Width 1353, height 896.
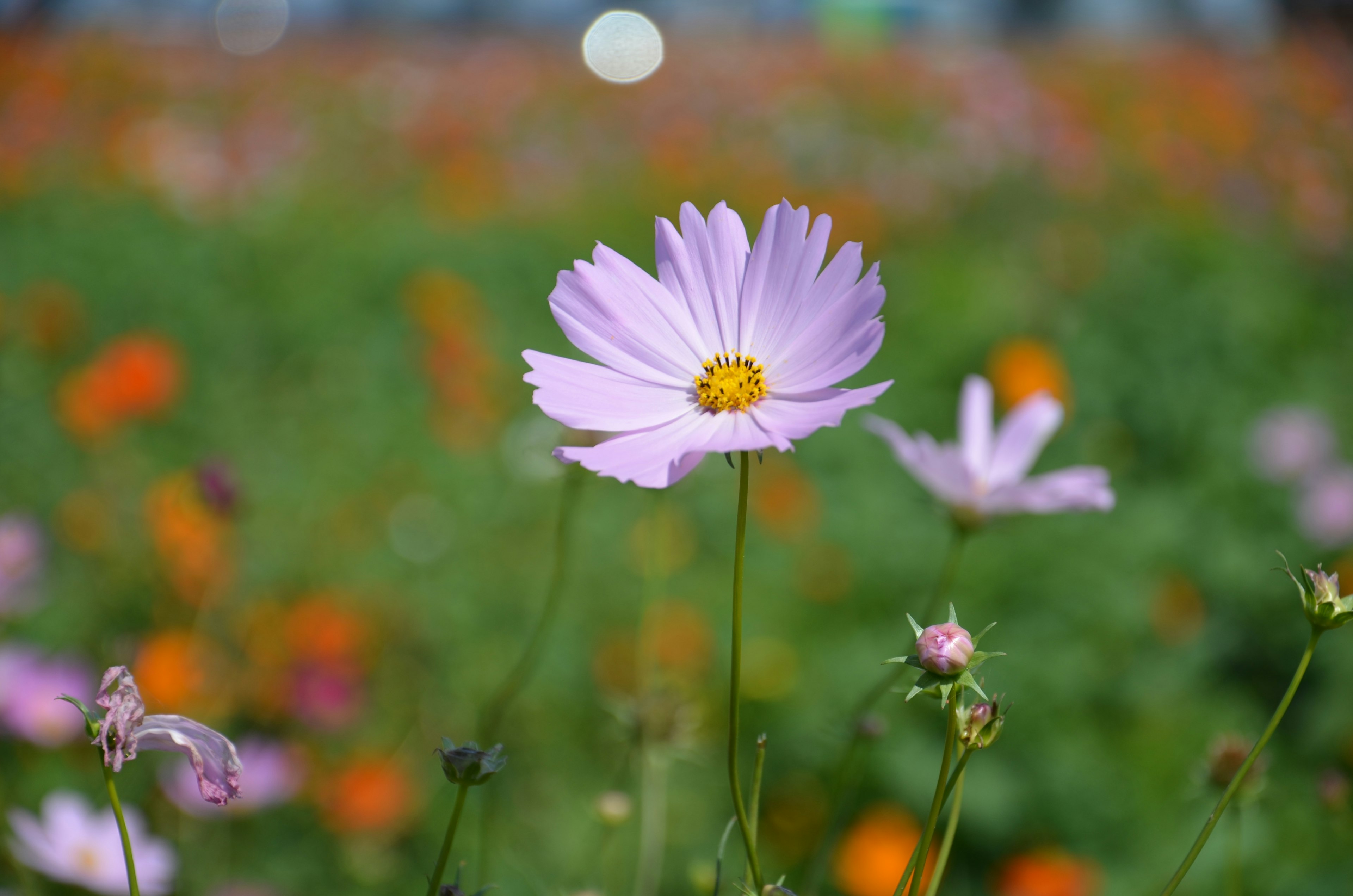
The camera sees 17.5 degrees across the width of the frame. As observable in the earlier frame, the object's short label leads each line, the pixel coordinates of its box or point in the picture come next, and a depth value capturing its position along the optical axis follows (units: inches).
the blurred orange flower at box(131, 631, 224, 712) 50.0
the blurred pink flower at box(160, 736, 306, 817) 44.8
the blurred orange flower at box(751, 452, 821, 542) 78.2
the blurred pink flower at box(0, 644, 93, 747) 42.9
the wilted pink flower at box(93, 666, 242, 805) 31.5
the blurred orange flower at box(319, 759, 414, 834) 51.5
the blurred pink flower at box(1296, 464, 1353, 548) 74.9
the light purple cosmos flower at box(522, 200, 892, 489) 32.9
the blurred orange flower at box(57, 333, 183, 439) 70.2
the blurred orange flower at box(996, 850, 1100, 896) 47.1
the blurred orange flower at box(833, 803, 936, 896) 47.6
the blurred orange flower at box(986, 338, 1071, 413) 84.9
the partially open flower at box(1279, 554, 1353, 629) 32.1
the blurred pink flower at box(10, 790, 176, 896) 36.5
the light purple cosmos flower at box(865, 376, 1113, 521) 36.6
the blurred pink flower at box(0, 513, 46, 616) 42.0
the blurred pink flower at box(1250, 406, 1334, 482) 81.9
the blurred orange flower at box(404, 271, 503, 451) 86.8
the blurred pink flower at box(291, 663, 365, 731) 54.4
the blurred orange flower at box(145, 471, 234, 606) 58.8
